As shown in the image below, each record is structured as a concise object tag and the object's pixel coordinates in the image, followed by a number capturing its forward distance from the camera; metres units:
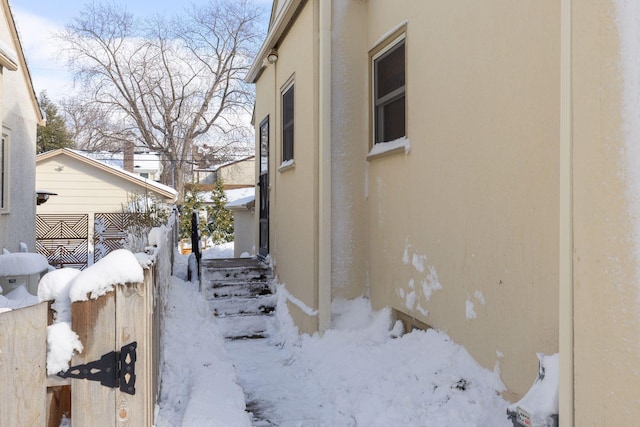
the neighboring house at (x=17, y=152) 9.83
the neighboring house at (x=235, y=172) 40.25
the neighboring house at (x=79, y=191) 19.97
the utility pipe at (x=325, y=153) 6.34
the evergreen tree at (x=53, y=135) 34.91
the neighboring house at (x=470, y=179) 2.14
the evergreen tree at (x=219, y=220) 24.97
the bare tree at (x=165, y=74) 33.31
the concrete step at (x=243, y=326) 7.42
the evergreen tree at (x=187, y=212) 24.47
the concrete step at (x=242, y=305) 7.93
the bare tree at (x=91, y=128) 33.94
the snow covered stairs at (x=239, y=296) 7.58
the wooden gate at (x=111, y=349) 1.91
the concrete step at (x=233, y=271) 8.67
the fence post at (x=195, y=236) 8.80
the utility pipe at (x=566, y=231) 2.34
